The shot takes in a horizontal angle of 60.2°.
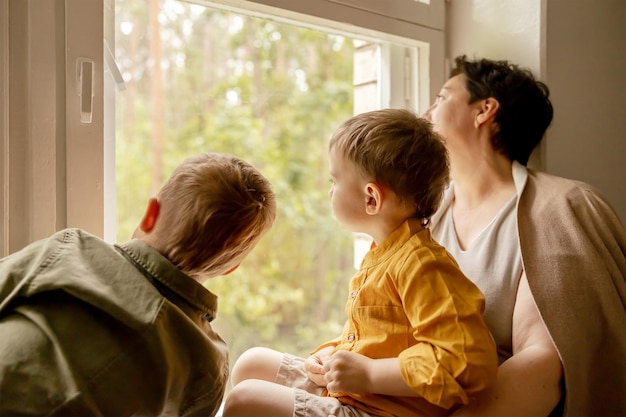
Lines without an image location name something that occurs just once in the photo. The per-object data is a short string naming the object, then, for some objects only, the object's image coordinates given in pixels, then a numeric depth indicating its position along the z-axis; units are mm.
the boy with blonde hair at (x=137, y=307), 750
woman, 1081
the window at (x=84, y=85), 990
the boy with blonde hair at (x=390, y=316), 895
